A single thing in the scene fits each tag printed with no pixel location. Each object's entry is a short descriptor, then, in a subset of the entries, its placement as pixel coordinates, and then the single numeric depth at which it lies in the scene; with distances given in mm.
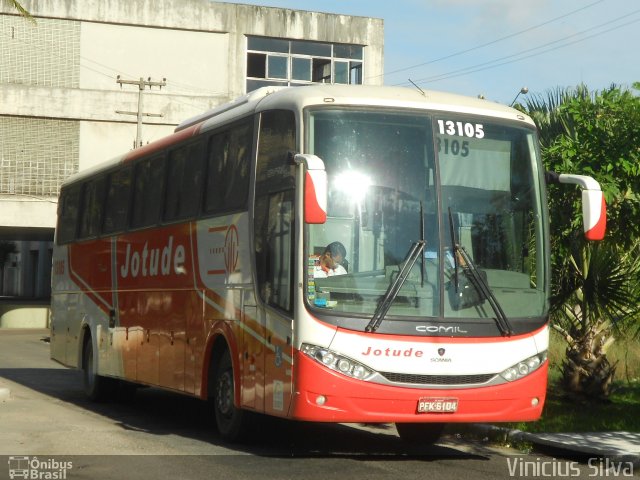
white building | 41812
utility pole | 39719
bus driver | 10938
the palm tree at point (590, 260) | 15547
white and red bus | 10867
